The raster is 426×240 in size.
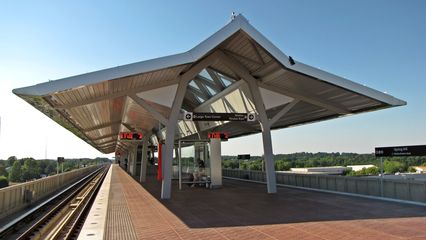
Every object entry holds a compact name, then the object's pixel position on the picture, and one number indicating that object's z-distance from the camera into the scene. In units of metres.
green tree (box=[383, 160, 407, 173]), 64.79
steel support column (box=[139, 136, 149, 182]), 31.20
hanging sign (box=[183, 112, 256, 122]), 16.25
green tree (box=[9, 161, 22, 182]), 94.75
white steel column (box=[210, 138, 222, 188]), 21.28
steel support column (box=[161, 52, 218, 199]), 16.25
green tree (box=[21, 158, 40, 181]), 94.39
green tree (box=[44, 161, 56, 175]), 132.75
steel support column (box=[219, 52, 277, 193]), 16.75
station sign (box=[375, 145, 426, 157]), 12.64
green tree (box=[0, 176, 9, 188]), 48.38
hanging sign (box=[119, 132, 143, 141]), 22.59
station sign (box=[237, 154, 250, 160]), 28.30
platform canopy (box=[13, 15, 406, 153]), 13.05
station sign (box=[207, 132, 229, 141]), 21.09
